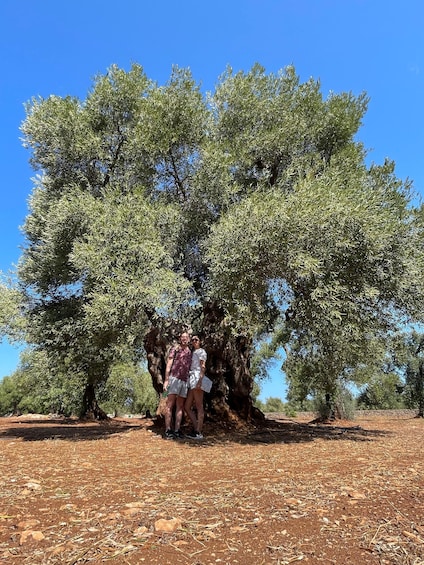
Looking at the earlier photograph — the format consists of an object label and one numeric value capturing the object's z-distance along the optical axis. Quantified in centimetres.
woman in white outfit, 915
